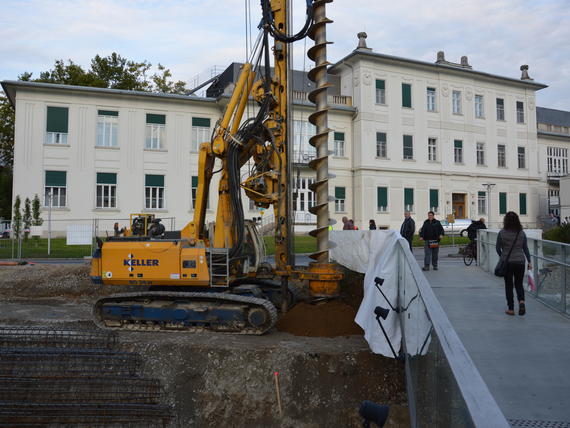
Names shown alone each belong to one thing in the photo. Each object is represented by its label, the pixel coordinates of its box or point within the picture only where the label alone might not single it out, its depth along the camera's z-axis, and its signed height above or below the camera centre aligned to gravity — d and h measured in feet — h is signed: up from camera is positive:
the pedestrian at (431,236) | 41.42 -0.02
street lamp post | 125.94 +9.66
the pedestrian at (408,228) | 44.49 +0.76
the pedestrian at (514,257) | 24.81 -1.15
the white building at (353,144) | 95.09 +22.04
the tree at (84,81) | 120.16 +42.16
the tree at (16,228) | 59.10 +1.02
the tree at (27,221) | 63.26 +2.14
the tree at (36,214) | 71.92 +3.51
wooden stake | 21.03 -7.29
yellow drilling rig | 26.71 -0.27
